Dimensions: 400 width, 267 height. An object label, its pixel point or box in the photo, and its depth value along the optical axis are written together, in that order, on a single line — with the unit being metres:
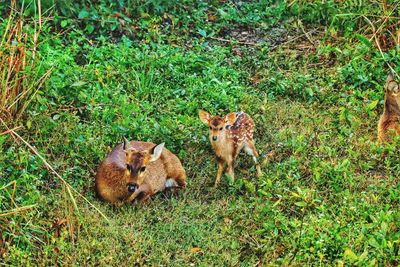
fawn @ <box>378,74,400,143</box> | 14.23
